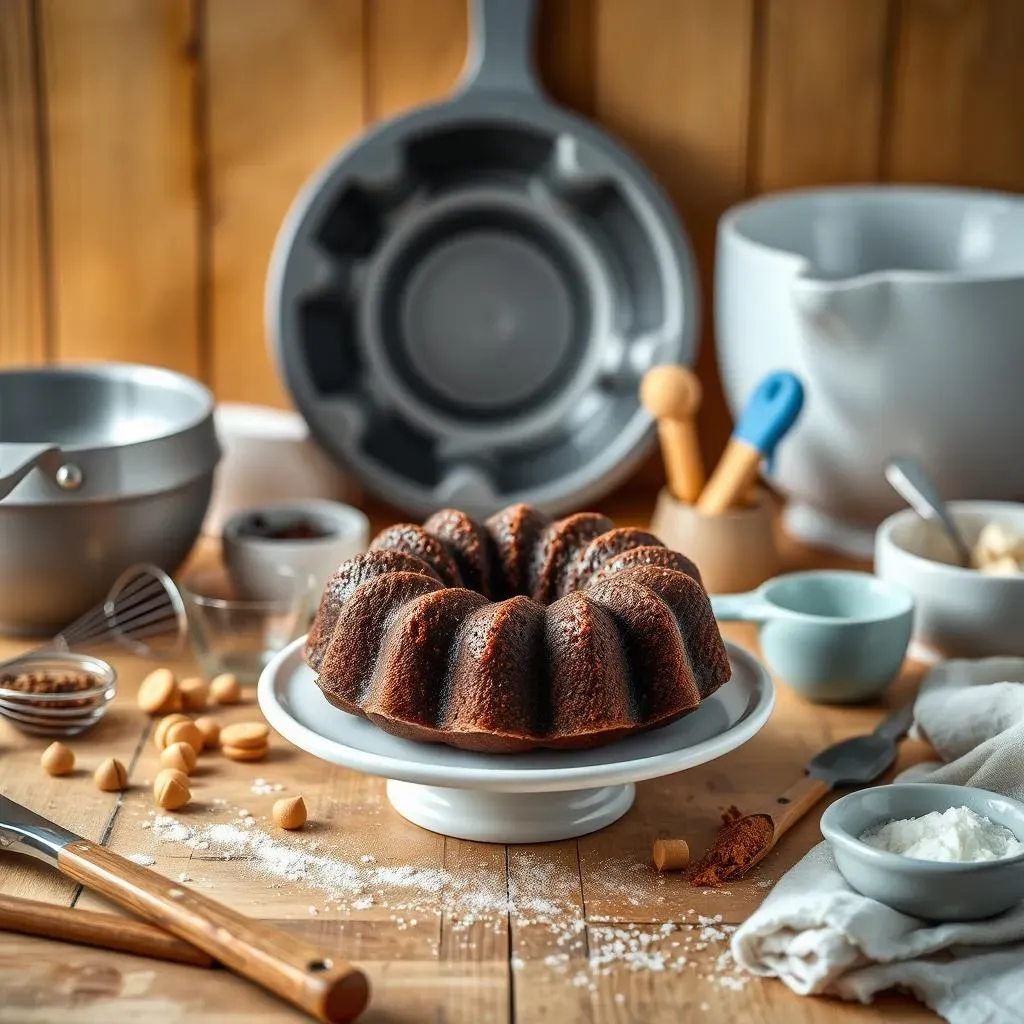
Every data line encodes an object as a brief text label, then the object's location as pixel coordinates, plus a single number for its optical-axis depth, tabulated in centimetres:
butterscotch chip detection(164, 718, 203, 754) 118
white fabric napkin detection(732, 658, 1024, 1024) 87
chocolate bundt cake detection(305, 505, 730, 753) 97
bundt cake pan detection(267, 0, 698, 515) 159
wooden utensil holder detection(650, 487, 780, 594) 148
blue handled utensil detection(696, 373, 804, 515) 145
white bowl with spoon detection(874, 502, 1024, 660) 130
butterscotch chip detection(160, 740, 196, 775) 115
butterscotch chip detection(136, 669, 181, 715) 125
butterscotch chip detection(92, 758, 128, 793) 112
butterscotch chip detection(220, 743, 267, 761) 118
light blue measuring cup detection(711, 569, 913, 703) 125
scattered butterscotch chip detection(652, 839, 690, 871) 101
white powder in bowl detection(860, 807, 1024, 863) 93
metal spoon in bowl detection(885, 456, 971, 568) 138
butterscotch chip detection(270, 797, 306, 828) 107
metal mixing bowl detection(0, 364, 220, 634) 131
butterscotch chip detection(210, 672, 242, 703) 128
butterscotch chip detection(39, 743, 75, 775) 115
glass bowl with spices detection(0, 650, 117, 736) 120
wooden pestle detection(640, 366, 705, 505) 150
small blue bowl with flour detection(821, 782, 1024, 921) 90
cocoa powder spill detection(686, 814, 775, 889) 101
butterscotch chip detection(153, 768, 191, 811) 109
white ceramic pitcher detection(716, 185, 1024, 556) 140
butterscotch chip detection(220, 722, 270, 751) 117
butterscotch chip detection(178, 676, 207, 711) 127
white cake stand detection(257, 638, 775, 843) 95
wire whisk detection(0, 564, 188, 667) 137
